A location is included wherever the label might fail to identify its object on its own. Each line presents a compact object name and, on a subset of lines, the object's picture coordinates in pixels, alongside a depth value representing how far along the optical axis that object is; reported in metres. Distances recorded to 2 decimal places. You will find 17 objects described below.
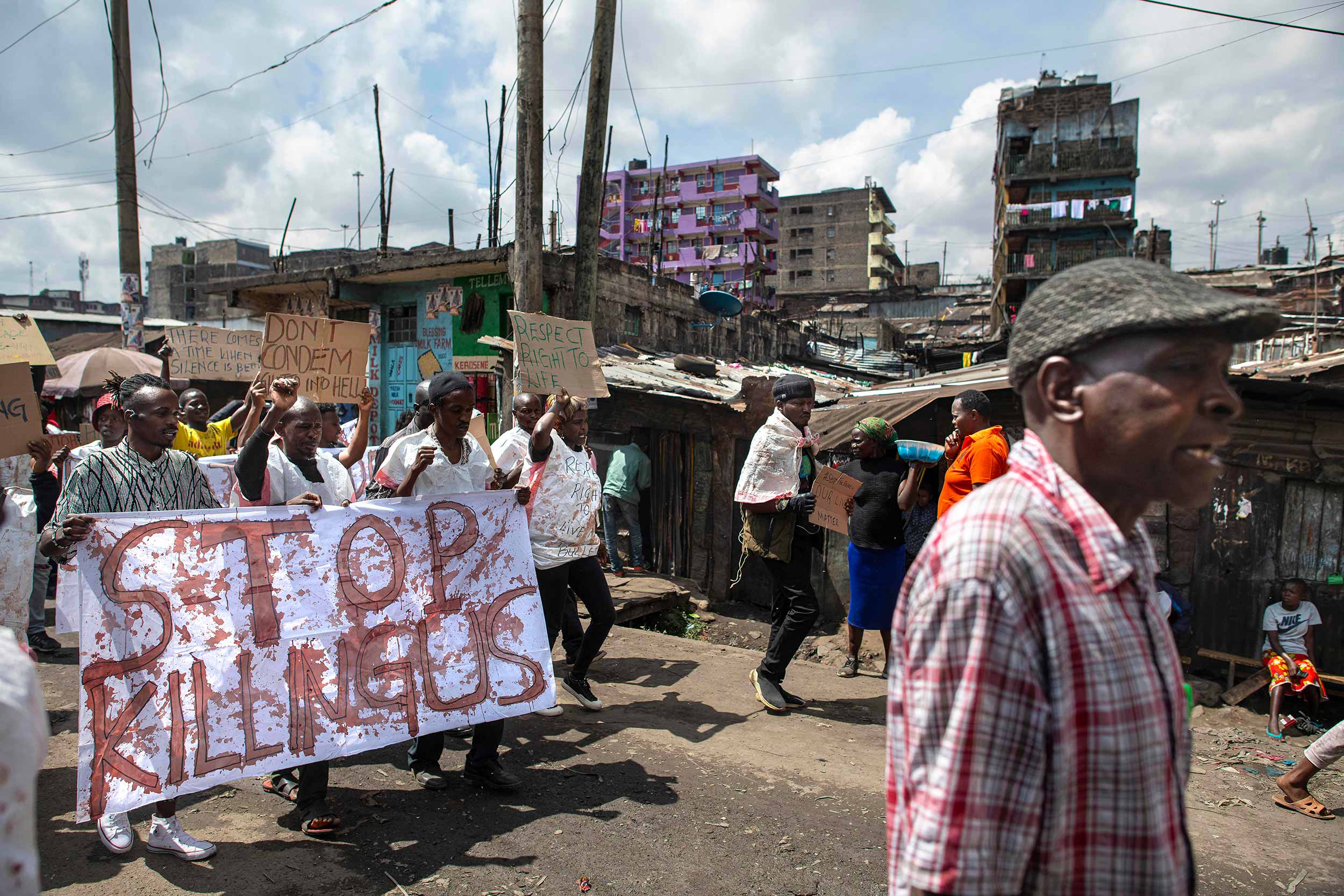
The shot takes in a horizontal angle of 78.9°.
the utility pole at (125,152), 9.63
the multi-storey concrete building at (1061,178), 43.31
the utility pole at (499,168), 17.05
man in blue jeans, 9.88
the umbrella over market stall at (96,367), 9.65
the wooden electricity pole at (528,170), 7.98
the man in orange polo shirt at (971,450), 5.32
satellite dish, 17.73
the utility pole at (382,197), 21.44
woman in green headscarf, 6.21
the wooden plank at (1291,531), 6.64
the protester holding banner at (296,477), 3.70
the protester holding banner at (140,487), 3.43
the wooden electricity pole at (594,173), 8.94
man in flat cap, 1.21
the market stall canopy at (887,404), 7.41
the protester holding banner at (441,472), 4.14
